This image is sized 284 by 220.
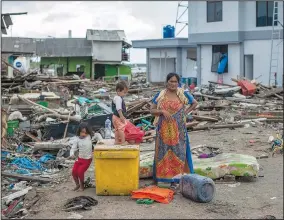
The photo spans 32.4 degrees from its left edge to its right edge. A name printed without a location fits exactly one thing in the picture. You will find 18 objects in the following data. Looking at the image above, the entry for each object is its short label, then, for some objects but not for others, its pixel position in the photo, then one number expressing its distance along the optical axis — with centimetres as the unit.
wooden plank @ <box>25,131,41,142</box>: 1375
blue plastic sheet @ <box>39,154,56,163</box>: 1115
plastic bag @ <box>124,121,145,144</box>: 862
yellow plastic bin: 722
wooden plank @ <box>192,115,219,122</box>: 1617
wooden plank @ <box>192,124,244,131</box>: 1529
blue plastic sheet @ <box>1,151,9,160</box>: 1132
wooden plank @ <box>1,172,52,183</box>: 916
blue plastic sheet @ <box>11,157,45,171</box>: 1048
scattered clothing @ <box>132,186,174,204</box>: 698
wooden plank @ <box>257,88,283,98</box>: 2405
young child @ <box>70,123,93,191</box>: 774
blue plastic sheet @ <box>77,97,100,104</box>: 1972
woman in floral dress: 751
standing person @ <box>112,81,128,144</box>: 823
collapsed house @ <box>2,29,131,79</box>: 5466
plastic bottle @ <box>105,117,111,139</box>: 1245
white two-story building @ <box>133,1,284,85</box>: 3031
